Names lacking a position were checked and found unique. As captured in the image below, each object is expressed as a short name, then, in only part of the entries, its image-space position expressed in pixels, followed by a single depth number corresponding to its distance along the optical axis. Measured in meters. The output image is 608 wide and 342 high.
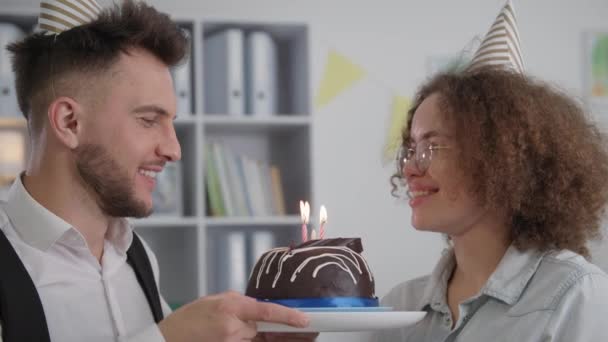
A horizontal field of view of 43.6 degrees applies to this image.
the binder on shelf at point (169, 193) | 3.29
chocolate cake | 1.43
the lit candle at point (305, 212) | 1.45
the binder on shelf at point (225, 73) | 3.36
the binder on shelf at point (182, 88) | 3.30
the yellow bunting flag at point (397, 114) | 4.13
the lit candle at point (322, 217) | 1.47
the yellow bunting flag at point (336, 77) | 4.06
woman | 1.70
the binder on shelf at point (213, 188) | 3.36
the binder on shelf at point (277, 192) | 3.47
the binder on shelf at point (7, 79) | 3.13
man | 1.56
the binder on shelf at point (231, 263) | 3.38
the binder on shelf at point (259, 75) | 3.40
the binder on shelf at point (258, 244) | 3.41
